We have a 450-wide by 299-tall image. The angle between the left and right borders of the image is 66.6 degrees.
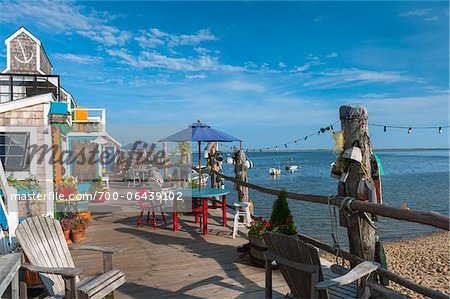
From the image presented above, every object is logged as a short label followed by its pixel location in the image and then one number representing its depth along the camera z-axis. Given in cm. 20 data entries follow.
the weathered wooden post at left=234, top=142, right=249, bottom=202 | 750
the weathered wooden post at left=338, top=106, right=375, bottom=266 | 355
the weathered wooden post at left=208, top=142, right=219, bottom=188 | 988
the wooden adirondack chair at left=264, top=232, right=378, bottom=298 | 254
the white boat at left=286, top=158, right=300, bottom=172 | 5599
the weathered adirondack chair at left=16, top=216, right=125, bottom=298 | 278
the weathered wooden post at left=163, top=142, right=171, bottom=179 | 1494
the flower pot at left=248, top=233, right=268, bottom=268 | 461
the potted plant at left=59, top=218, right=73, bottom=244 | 605
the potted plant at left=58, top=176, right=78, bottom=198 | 704
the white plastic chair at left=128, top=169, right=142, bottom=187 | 1588
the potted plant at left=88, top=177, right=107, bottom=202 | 1079
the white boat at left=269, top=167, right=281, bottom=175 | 4803
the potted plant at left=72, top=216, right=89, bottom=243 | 614
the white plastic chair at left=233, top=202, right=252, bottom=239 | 667
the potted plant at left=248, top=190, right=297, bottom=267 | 419
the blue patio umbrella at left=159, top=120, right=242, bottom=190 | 669
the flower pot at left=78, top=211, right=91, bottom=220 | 711
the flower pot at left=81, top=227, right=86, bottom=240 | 632
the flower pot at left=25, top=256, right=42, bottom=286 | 370
